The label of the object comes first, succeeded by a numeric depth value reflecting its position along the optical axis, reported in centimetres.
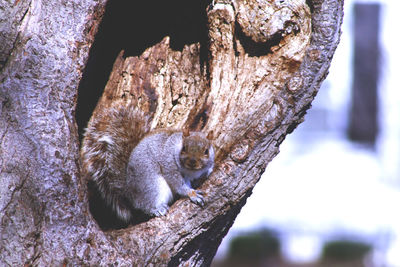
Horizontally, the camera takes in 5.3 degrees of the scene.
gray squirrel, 659
